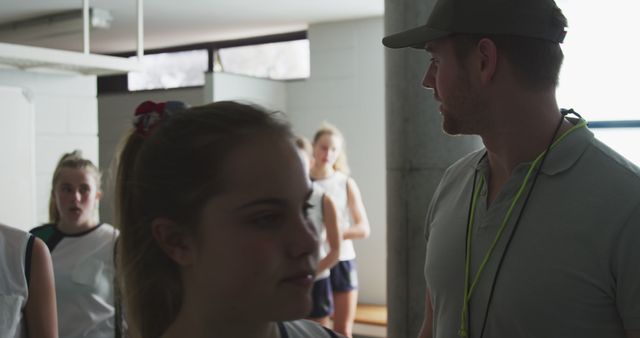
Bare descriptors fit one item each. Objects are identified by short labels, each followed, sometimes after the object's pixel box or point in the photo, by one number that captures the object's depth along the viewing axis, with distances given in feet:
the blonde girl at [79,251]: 7.72
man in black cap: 4.01
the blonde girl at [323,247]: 11.74
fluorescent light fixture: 17.56
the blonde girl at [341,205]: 13.06
